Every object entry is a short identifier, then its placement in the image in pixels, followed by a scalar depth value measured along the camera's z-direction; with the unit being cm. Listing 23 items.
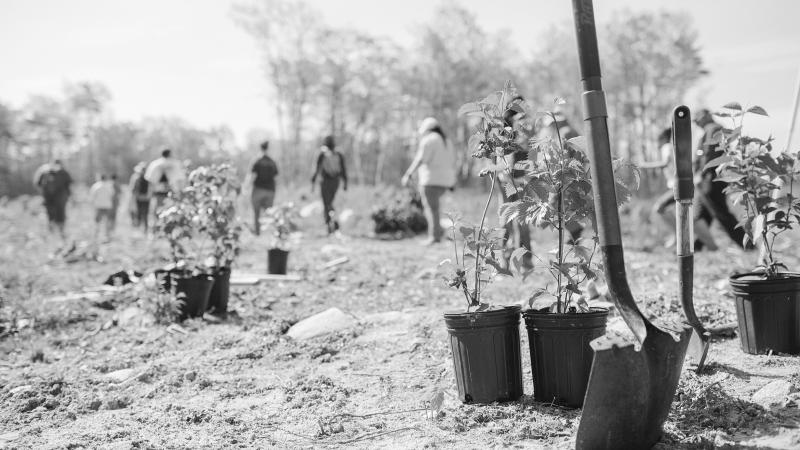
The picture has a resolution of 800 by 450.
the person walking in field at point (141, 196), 1534
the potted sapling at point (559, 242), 281
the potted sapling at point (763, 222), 332
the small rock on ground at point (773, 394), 269
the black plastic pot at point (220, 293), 601
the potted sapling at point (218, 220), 599
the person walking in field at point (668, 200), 829
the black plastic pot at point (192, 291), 577
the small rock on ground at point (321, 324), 486
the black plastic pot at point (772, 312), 333
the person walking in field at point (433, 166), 936
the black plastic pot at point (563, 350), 280
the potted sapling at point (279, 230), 806
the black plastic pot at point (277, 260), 805
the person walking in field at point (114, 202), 1548
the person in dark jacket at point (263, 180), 1186
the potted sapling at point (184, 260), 578
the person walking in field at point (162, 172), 1246
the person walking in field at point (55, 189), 1462
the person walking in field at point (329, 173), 1216
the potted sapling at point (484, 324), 294
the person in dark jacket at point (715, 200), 790
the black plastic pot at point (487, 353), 294
